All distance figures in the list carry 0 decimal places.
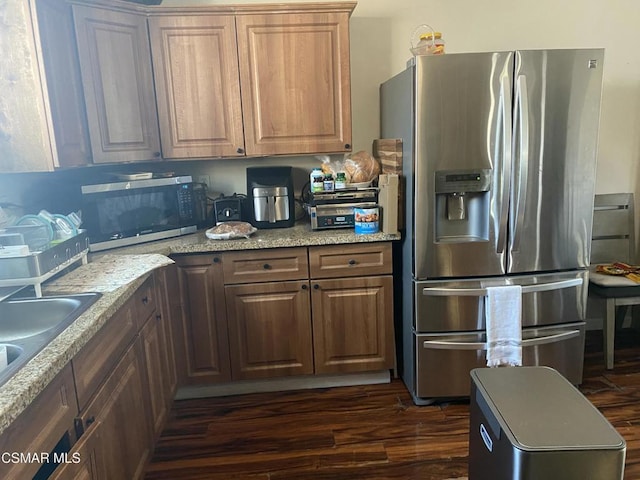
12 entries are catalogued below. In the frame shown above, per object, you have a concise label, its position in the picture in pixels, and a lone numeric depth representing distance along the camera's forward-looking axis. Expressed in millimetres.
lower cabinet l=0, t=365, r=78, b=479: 995
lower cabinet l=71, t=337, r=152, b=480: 1437
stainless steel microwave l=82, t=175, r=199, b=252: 2293
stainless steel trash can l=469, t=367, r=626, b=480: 1304
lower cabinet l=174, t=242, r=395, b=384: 2480
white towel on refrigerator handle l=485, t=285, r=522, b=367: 2340
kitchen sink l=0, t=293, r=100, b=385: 1571
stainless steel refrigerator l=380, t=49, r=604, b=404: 2178
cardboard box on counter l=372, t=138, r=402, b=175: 2488
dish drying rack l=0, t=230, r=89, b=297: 1598
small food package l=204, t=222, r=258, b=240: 2469
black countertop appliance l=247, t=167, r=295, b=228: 2705
